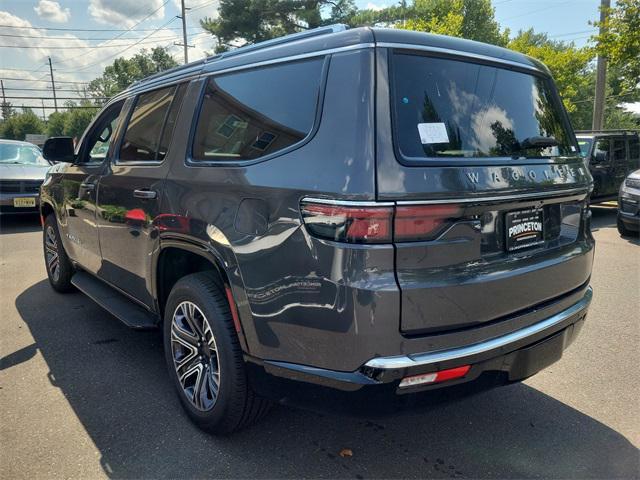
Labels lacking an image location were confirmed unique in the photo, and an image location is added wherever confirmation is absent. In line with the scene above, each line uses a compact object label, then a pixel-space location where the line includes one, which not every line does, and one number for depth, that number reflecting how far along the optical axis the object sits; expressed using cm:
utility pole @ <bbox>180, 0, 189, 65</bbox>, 4003
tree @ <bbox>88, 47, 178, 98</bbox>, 6425
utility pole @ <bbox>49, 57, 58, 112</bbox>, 7056
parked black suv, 1049
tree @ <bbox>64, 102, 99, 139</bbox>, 6538
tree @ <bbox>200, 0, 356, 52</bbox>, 2820
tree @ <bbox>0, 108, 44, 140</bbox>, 7381
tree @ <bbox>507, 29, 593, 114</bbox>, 2725
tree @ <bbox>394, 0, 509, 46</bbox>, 2343
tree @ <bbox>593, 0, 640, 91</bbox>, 1261
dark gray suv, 190
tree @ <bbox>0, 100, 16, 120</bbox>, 8134
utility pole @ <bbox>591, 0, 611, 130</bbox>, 1502
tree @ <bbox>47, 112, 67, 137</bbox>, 7544
